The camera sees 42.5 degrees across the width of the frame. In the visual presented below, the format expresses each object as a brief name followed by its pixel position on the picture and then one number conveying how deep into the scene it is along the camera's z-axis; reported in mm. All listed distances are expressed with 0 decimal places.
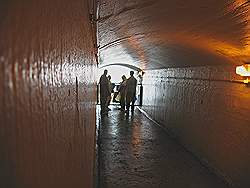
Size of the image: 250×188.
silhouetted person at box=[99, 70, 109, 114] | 11044
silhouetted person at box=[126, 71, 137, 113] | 13016
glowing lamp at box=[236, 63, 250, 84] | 4506
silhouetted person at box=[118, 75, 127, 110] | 13633
